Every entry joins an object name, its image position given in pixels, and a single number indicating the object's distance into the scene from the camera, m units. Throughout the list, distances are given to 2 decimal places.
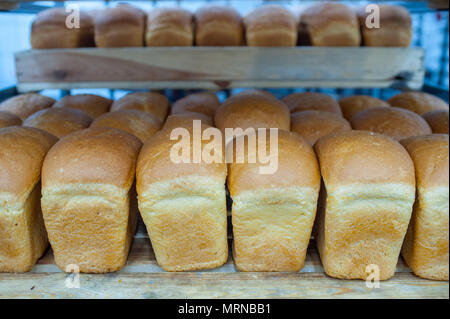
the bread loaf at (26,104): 1.02
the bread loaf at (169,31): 1.10
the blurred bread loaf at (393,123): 0.88
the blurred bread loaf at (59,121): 0.90
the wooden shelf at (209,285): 0.74
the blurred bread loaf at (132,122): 0.89
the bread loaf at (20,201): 0.74
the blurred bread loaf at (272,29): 1.09
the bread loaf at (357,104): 1.02
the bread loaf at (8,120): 0.92
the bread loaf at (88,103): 1.03
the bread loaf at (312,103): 0.98
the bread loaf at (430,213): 0.72
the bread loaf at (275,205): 0.74
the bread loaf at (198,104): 1.01
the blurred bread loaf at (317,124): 0.87
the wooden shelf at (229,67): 1.05
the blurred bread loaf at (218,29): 1.11
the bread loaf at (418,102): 1.02
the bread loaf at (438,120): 0.91
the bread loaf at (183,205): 0.74
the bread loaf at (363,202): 0.73
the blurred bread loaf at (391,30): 1.07
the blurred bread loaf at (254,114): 0.86
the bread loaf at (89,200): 0.74
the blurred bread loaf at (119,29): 1.09
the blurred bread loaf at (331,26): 1.09
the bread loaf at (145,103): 1.02
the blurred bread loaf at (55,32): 1.09
